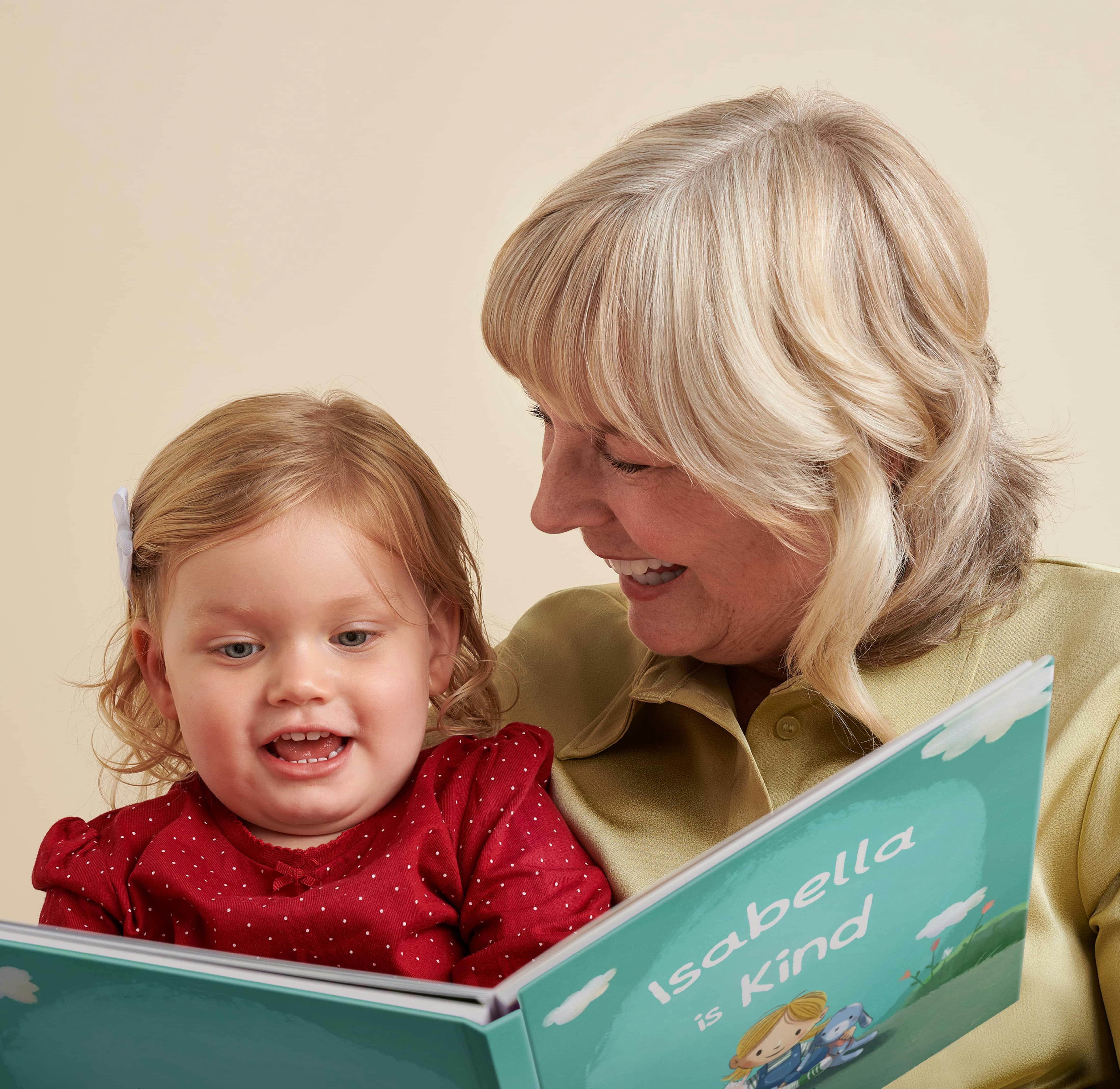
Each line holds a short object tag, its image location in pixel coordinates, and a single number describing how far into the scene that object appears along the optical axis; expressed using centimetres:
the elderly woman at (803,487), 120
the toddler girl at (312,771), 123
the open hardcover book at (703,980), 83
